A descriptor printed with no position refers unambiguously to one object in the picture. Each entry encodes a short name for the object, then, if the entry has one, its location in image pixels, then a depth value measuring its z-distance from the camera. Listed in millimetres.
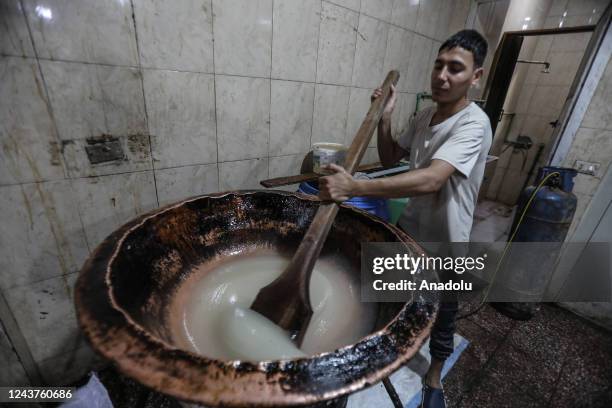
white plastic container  2029
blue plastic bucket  1706
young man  1136
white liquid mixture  833
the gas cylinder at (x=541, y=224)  2229
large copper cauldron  508
